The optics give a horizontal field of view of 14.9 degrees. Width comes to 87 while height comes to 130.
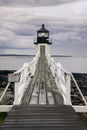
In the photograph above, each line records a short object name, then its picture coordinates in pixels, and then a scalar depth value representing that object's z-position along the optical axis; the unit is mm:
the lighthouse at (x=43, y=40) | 45147
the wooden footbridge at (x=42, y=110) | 5766
